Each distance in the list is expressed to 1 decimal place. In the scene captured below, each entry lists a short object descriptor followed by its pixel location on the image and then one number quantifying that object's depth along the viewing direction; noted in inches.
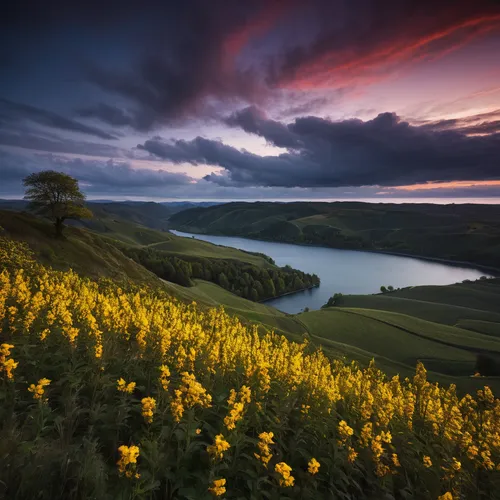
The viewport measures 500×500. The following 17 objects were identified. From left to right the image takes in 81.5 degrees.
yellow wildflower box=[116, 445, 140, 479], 168.4
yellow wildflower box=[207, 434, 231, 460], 196.7
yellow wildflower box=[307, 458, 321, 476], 221.3
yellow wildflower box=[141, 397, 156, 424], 213.3
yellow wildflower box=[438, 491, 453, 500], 237.1
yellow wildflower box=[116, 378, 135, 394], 252.1
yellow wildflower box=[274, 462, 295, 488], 199.5
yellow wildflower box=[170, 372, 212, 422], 228.8
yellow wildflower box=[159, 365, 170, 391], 258.2
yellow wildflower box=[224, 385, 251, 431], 223.1
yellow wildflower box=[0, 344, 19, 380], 229.6
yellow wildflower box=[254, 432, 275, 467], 212.1
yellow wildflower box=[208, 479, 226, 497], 173.8
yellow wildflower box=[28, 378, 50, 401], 219.9
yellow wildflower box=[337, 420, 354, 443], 282.0
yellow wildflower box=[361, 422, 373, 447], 301.6
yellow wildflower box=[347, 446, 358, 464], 269.4
